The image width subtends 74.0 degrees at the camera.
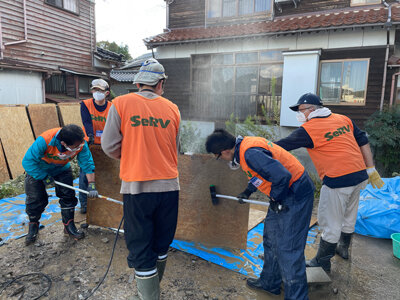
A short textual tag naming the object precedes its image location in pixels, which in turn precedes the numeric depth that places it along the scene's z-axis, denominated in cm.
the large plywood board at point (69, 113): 799
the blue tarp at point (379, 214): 360
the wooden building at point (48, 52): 951
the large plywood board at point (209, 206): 310
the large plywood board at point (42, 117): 704
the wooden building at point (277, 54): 759
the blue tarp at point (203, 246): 304
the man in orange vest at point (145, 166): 205
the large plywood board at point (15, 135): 621
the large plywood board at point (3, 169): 598
